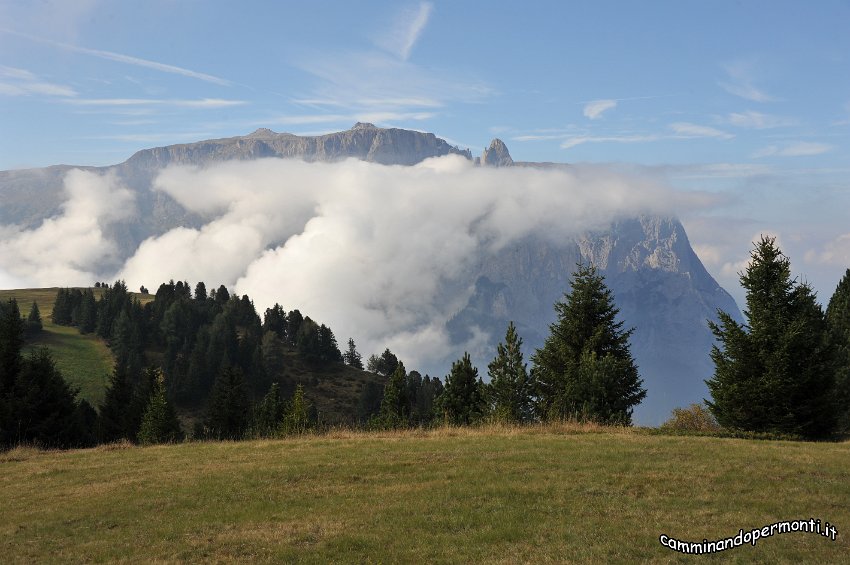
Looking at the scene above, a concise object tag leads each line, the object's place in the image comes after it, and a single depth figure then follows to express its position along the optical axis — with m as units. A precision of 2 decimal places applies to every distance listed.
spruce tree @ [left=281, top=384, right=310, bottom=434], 47.92
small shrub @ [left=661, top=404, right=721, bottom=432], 58.25
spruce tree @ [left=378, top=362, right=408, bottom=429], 76.25
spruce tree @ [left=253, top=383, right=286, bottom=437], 83.62
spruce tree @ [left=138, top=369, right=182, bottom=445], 54.56
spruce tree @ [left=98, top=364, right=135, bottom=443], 72.06
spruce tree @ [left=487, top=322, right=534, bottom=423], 43.91
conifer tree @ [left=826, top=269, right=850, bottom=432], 47.06
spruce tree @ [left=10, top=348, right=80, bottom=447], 40.72
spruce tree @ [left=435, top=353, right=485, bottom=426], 52.09
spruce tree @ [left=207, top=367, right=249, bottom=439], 85.94
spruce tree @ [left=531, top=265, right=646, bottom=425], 37.22
